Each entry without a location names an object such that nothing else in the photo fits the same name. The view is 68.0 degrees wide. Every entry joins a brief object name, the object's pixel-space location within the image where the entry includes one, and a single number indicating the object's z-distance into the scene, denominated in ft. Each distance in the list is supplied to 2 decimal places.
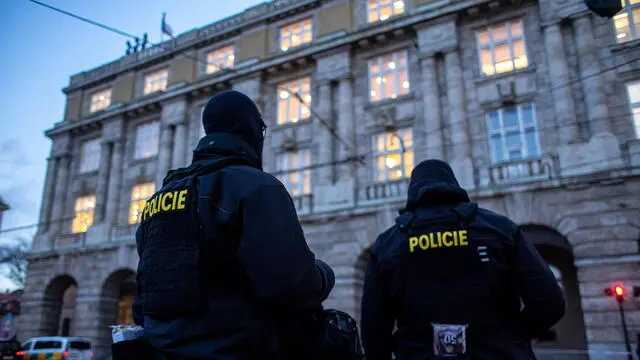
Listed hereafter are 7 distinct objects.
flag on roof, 85.98
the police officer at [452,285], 10.03
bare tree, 183.83
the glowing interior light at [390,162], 58.65
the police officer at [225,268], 6.22
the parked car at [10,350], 59.00
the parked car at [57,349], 58.90
